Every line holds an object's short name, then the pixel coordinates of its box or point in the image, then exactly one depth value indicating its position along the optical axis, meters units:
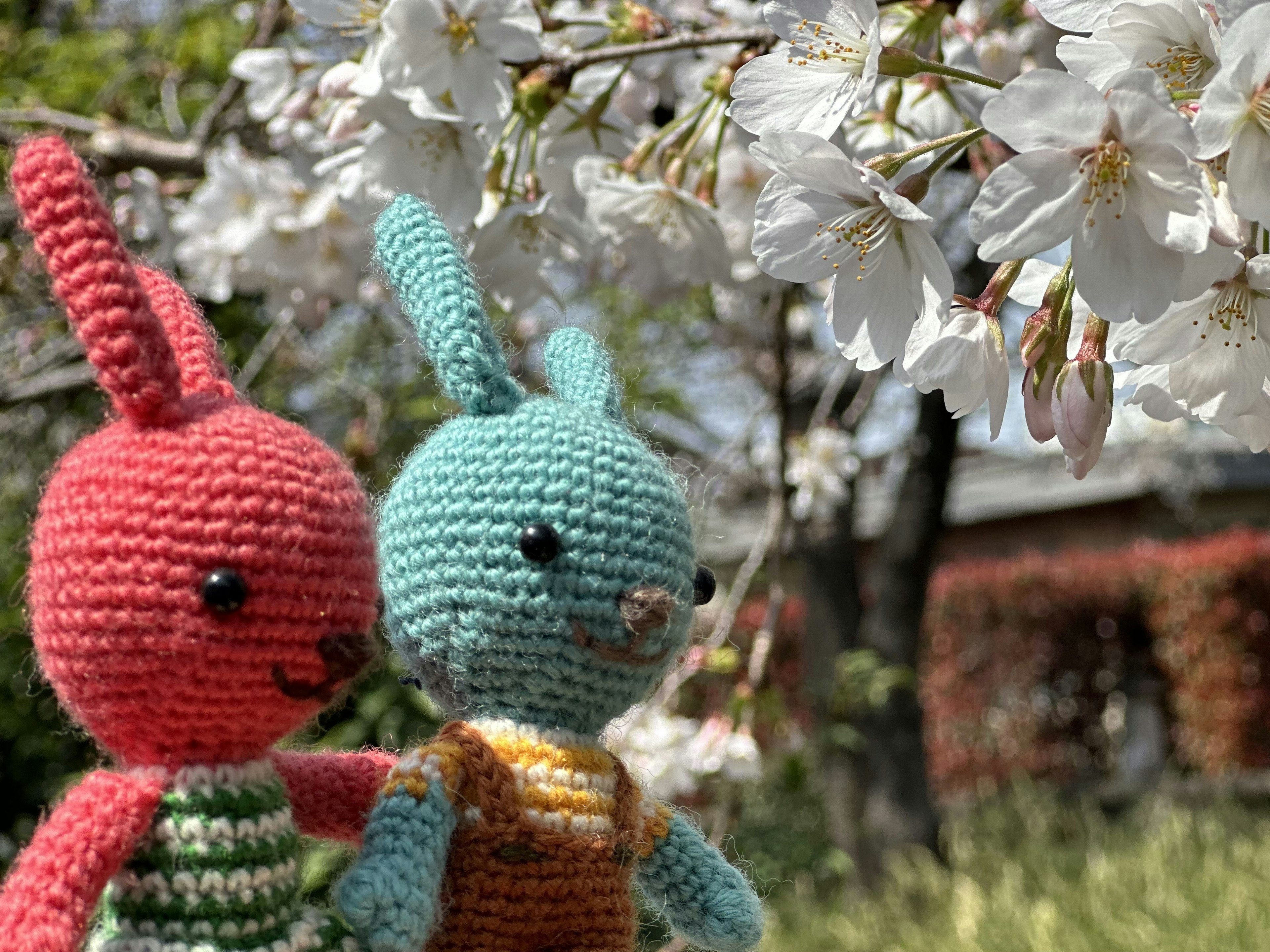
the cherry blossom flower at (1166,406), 0.31
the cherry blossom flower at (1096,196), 0.27
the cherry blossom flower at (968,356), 0.30
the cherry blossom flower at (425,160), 0.43
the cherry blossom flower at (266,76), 0.54
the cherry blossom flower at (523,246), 0.43
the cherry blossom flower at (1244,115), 0.26
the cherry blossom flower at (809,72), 0.32
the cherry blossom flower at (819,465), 0.97
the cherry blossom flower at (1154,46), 0.28
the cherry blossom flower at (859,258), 0.31
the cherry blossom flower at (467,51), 0.41
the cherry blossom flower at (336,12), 0.45
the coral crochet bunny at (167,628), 0.27
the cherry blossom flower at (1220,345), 0.30
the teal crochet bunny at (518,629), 0.29
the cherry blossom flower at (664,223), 0.44
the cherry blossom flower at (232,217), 0.54
